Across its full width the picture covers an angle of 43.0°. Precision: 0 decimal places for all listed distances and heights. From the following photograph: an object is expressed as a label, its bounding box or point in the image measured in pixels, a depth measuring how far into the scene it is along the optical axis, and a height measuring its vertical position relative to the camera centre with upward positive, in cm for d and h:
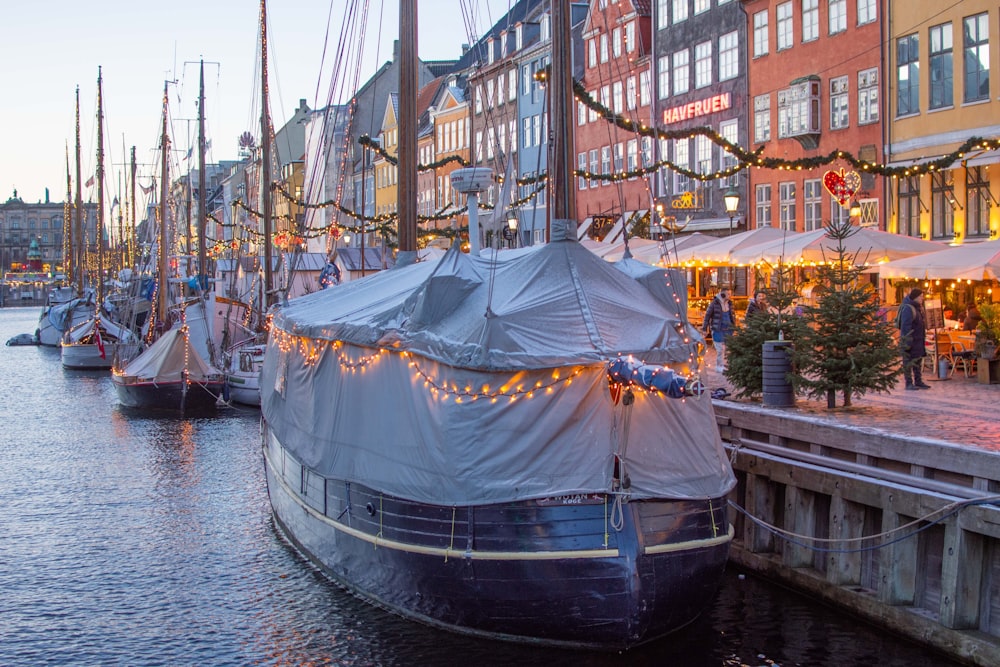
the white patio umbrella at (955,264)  2192 +90
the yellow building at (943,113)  3272 +552
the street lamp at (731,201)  3272 +295
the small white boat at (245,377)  3788 -174
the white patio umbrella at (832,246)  2655 +146
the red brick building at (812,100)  3862 +707
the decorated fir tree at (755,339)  1908 -37
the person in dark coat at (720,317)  2752 -4
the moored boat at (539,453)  1266 -144
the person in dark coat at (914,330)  2145 -28
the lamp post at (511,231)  4250 +310
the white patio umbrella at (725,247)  3183 +175
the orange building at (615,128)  5531 +892
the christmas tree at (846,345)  1747 -43
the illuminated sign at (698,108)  4806 +820
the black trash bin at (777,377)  1830 -89
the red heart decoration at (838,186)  3275 +336
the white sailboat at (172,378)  3788 -176
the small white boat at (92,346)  5678 -116
